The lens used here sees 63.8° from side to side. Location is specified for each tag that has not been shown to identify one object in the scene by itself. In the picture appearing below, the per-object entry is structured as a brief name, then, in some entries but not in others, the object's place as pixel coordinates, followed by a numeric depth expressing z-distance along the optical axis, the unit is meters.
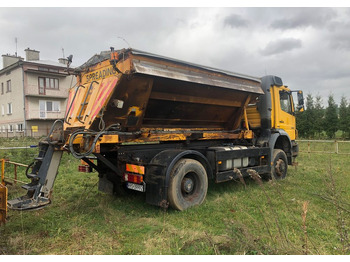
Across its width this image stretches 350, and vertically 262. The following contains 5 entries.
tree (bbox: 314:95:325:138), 28.59
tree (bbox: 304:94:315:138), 28.70
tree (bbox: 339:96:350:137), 27.30
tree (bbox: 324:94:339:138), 28.02
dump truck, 4.77
